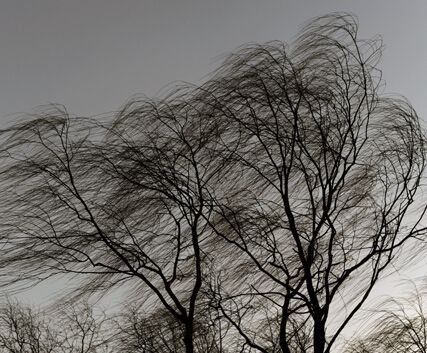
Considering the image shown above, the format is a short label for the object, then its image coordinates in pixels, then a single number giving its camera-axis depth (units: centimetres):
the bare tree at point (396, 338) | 1006
